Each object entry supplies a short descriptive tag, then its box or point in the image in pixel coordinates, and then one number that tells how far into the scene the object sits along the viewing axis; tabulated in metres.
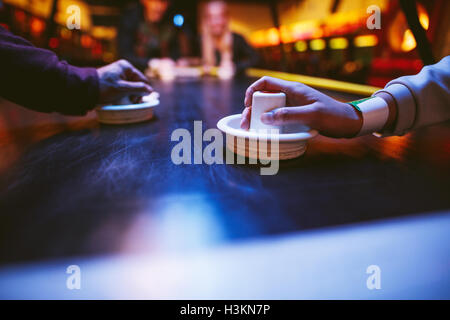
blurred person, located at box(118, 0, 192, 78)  2.96
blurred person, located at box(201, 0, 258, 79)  3.10
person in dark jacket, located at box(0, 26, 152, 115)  0.58
